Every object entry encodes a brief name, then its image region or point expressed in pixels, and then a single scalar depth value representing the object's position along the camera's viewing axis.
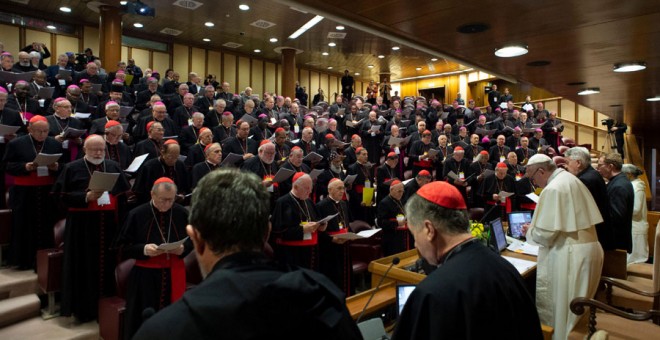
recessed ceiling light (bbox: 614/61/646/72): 5.63
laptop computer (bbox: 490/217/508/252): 4.82
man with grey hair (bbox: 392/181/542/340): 1.53
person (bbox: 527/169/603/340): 3.95
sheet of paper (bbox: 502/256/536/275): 4.20
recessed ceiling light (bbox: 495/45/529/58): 4.88
